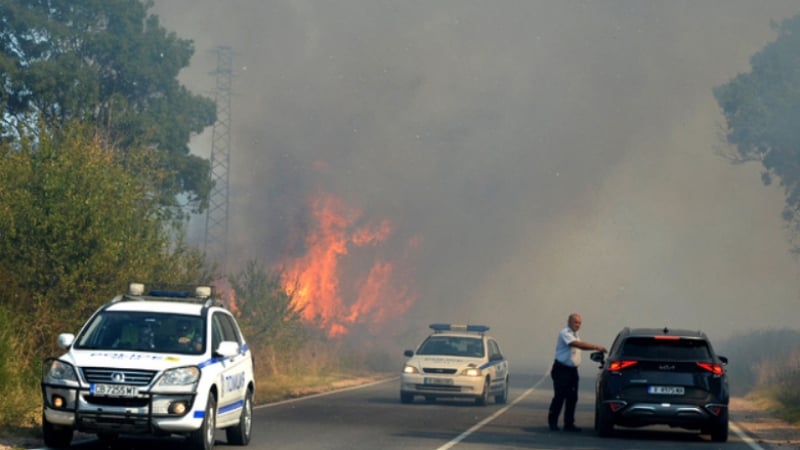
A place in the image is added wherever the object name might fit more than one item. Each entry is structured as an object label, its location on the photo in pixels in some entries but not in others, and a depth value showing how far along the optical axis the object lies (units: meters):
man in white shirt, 22.41
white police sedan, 30.47
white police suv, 15.41
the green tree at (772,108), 52.41
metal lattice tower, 61.31
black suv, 20.89
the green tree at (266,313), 38.94
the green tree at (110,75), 52.41
